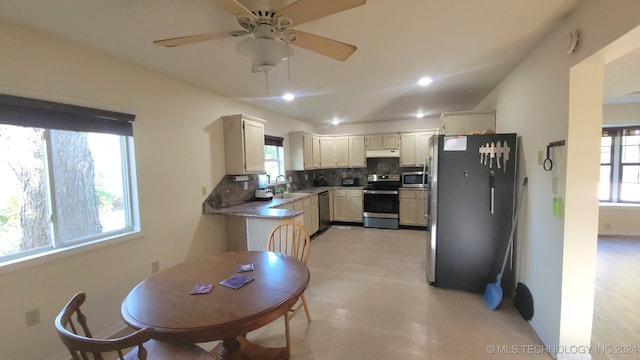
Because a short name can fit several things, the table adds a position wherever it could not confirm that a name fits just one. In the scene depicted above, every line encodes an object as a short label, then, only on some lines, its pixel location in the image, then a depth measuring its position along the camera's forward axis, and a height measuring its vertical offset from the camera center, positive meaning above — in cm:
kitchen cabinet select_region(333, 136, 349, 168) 593 +34
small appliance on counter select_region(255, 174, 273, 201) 403 -38
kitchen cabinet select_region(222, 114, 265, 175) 341 +34
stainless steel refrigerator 255 -49
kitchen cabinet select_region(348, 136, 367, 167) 582 +31
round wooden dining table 115 -71
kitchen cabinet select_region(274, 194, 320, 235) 425 -82
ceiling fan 122 +75
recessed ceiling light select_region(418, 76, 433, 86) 291 +99
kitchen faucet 465 -34
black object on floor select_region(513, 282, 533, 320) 218 -127
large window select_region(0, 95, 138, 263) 171 -3
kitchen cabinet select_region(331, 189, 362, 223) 567 -91
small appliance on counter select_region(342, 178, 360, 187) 609 -41
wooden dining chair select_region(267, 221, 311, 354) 207 -85
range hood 555 +25
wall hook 188 +0
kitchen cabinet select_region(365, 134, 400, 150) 557 +52
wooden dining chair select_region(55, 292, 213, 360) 93 -66
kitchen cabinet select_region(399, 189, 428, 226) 521 -92
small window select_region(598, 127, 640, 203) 456 -10
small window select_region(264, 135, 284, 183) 452 +21
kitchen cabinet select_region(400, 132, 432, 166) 537 +33
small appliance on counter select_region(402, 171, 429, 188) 536 -33
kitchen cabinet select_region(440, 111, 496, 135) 323 +52
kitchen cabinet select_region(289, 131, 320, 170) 519 +35
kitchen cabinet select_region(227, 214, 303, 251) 293 -77
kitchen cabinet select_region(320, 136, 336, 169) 600 +38
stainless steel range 534 -85
